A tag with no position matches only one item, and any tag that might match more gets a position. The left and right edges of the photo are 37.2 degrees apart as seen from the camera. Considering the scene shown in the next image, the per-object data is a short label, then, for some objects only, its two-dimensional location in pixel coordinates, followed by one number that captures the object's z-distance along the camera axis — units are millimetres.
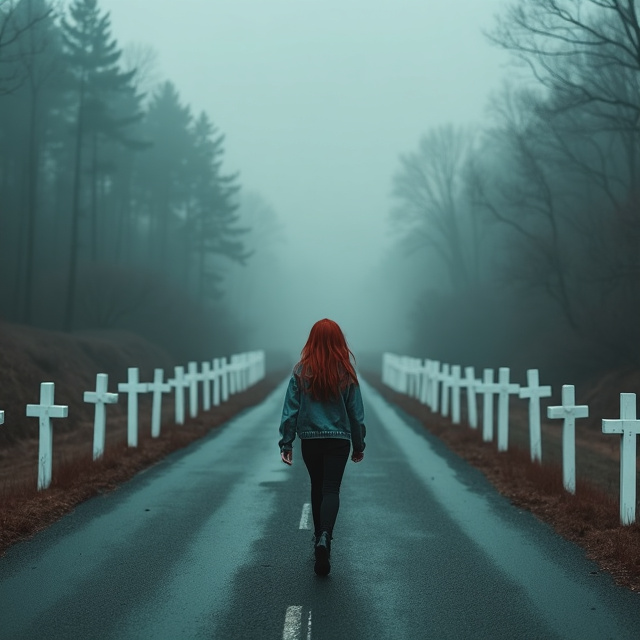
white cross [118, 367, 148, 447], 15839
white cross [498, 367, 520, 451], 15961
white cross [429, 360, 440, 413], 26436
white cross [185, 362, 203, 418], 23270
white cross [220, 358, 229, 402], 29484
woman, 7688
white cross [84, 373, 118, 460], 13492
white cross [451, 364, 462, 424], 22406
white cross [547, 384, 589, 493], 11469
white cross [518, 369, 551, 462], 14359
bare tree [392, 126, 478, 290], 66250
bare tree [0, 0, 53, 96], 19156
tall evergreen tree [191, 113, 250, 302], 65312
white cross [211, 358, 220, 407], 27469
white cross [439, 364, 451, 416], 24556
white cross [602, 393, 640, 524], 9078
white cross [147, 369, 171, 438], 17934
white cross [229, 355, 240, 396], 33269
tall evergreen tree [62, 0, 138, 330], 41906
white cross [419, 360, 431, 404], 28747
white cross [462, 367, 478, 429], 20312
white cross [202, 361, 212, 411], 25859
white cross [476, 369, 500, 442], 17547
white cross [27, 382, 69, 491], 11133
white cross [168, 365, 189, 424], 20734
